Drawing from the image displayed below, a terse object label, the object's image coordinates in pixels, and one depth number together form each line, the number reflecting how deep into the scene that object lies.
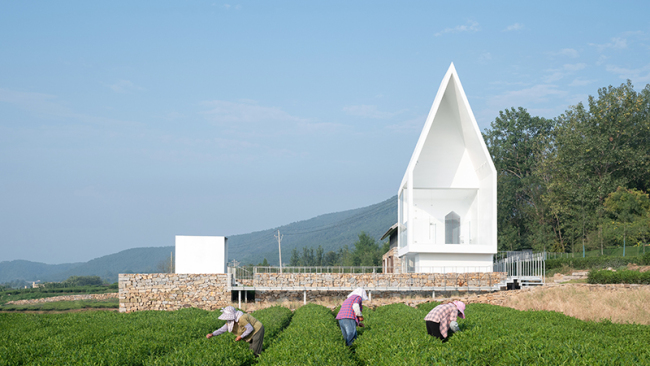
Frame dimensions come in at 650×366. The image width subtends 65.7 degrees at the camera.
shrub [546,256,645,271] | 29.66
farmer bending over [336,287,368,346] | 10.75
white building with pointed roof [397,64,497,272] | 28.77
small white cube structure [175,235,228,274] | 28.28
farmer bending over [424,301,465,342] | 10.12
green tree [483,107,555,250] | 48.81
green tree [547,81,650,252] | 39.59
